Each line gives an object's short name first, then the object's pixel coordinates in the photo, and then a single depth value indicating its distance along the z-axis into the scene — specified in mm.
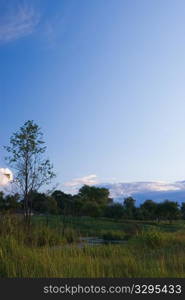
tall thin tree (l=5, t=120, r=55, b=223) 10086
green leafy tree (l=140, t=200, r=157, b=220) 35303
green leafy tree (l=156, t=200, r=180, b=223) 34094
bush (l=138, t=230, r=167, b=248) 8938
